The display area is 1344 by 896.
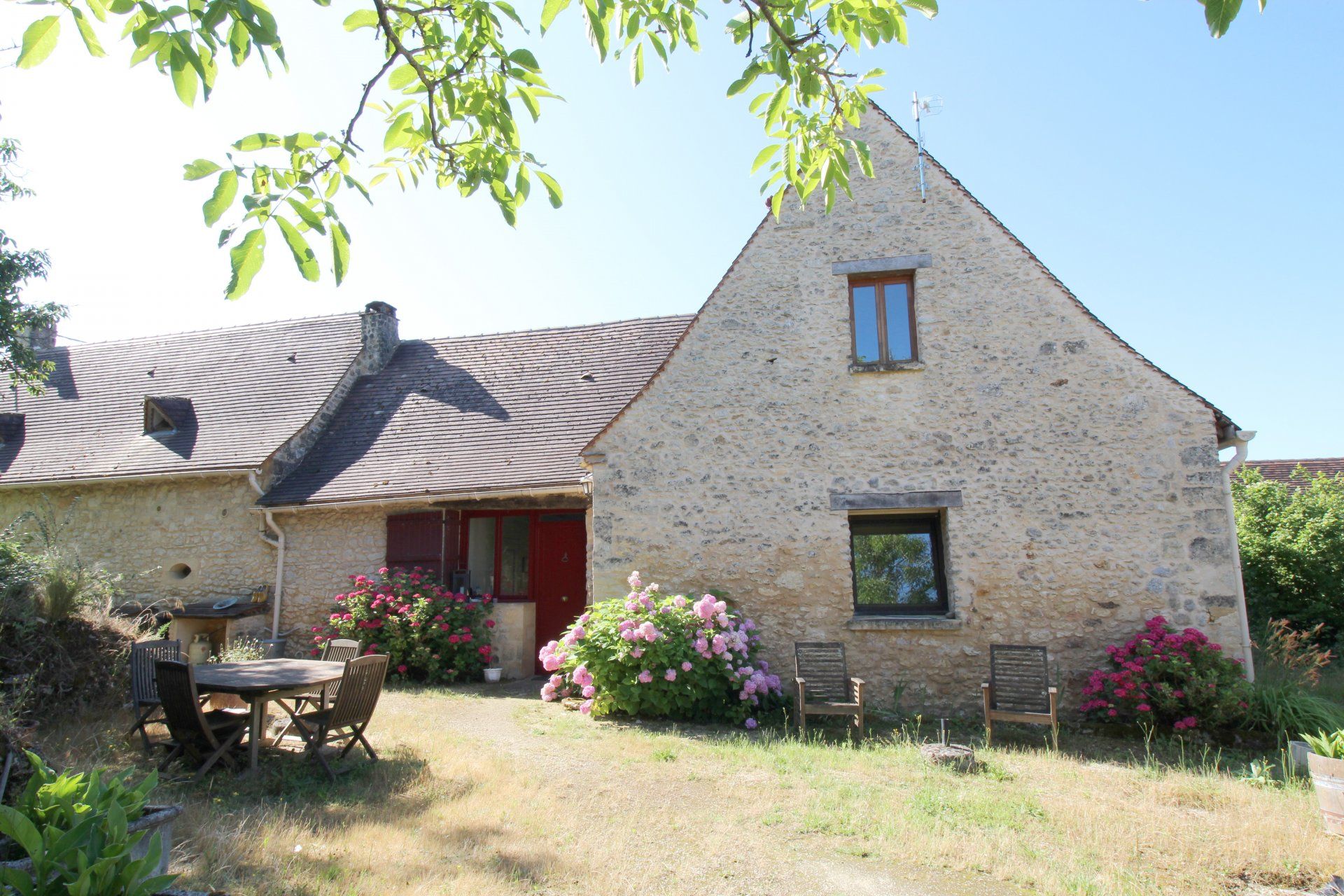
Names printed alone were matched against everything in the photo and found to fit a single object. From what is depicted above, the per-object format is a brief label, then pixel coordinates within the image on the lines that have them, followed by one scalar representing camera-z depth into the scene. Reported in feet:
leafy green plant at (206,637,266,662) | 30.09
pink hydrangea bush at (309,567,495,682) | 31.78
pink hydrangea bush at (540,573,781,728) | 24.27
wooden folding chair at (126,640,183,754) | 19.20
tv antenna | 29.91
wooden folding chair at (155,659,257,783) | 16.88
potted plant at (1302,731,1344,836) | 14.90
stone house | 25.66
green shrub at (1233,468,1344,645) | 35.60
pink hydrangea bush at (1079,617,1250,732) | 22.47
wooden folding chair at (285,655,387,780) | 17.81
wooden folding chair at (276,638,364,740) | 22.39
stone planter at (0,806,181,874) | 10.78
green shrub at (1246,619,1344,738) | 22.27
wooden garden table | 17.07
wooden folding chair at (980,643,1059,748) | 23.54
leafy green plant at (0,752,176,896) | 8.18
